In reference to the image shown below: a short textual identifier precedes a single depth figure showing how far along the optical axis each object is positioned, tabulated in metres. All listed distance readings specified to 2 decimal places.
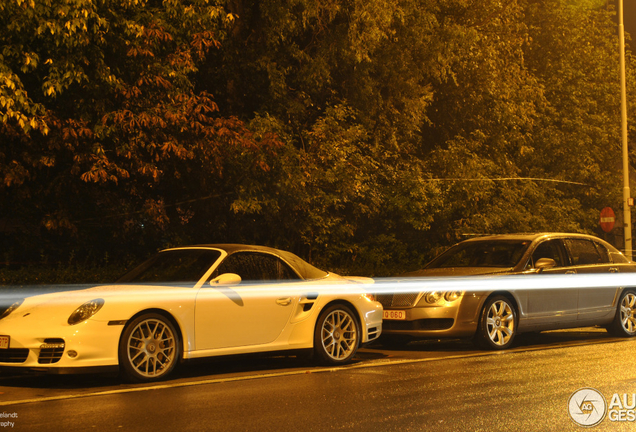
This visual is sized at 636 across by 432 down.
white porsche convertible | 7.16
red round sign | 23.38
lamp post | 22.16
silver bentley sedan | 10.20
